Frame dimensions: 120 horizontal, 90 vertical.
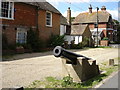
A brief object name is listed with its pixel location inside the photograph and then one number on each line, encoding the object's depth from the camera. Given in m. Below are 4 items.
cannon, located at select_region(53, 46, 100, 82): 3.85
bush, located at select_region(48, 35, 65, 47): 14.25
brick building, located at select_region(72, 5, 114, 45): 30.96
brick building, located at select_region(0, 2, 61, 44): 10.80
